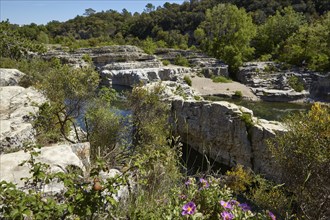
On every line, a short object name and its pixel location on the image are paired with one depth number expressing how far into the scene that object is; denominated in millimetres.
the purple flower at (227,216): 2633
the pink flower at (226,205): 2809
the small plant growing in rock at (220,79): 41375
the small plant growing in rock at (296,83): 37406
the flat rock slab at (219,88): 36969
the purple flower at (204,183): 3238
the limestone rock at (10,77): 16306
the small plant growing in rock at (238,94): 36250
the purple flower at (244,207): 3000
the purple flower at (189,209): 2650
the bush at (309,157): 6945
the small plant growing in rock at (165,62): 44778
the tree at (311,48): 41375
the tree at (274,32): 53219
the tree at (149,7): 127500
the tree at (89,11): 124875
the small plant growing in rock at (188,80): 38438
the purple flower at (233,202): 3027
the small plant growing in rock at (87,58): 40219
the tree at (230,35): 46500
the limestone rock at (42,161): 4770
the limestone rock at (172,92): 16842
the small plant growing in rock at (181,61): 45625
